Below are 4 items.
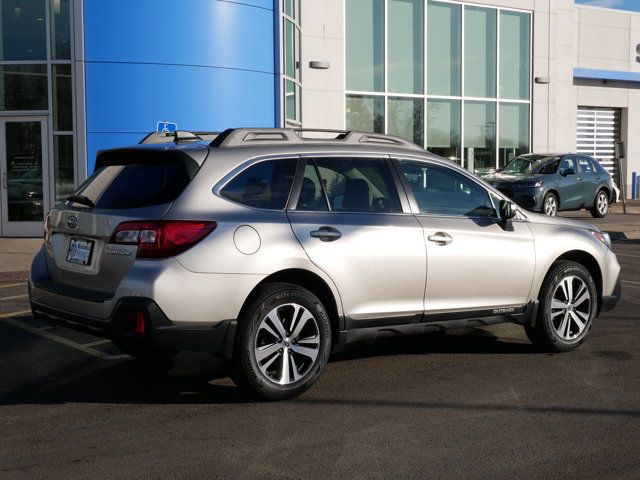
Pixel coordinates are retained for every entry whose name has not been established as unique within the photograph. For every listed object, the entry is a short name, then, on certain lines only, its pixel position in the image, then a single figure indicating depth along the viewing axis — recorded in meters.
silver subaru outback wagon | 5.55
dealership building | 17.30
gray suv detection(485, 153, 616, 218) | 21.67
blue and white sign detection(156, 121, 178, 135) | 17.34
